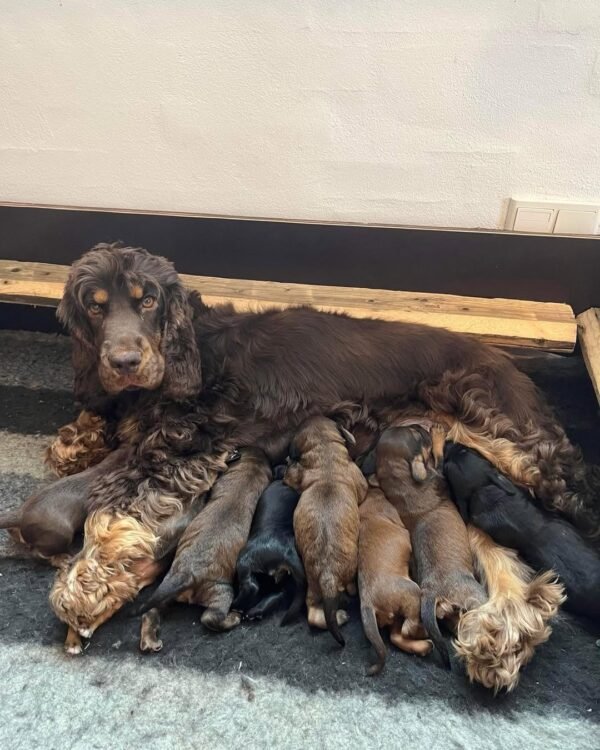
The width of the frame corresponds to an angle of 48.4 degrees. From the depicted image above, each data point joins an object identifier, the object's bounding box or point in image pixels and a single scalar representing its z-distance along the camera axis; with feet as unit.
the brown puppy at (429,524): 5.45
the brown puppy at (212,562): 5.59
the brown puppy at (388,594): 5.36
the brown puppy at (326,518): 5.48
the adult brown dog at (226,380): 6.61
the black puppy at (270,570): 5.77
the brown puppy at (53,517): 6.21
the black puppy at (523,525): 5.60
